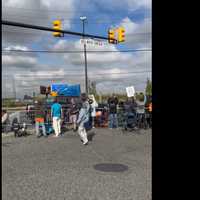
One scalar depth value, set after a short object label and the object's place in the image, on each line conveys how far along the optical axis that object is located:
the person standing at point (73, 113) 16.53
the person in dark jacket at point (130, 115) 15.89
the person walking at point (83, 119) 11.24
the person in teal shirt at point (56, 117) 13.48
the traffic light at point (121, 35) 16.27
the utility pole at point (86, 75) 27.85
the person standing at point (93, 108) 16.92
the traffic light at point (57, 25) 13.14
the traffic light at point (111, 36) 15.95
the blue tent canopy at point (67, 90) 21.22
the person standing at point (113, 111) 16.02
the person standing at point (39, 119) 13.56
